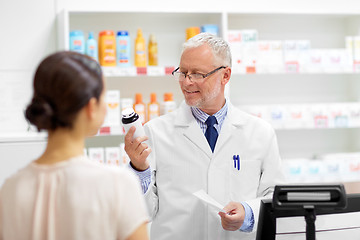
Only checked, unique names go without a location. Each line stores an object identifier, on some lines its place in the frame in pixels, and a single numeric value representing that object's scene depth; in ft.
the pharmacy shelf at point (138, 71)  11.77
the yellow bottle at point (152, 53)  12.50
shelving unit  13.08
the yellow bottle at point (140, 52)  12.09
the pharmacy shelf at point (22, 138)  10.91
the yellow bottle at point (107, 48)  11.89
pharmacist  7.31
